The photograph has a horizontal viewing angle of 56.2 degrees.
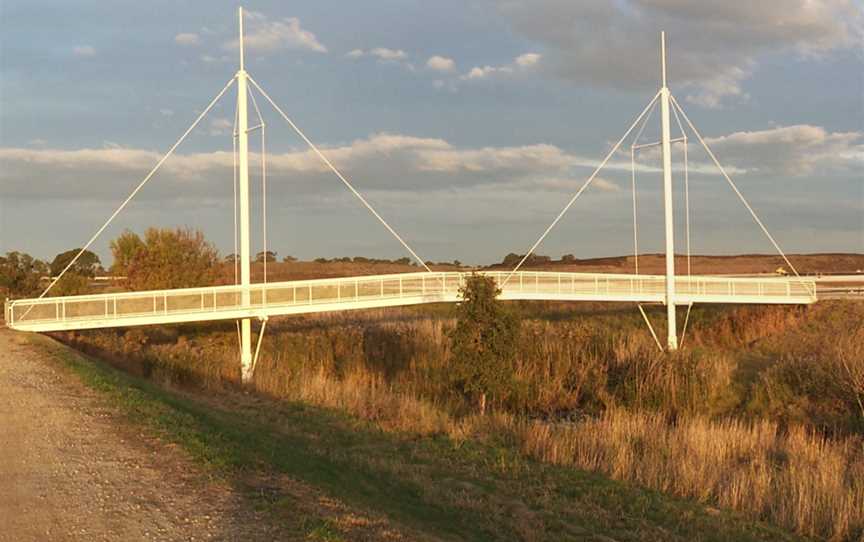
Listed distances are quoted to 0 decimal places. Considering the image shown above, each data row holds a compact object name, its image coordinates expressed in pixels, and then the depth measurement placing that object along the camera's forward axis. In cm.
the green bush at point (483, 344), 2642
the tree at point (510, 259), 9957
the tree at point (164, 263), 3822
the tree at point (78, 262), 7155
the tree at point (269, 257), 11059
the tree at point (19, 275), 4265
